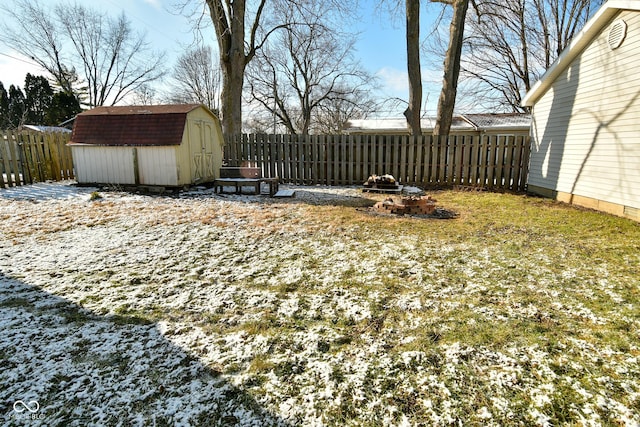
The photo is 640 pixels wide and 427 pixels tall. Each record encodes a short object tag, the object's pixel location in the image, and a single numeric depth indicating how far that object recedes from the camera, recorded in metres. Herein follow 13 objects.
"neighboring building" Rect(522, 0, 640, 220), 6.09
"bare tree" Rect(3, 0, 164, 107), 31.47
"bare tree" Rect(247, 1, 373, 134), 30.17
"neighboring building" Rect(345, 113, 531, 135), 18.94
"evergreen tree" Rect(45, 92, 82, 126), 31.08
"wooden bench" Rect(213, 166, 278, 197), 8.88
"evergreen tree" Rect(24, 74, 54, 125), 34.50
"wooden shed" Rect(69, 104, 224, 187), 8.88
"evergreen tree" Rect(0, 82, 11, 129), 29.95
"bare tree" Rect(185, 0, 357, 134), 11.58
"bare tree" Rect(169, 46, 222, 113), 39.09
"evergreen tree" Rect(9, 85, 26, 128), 31.72
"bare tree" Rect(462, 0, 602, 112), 21.66
